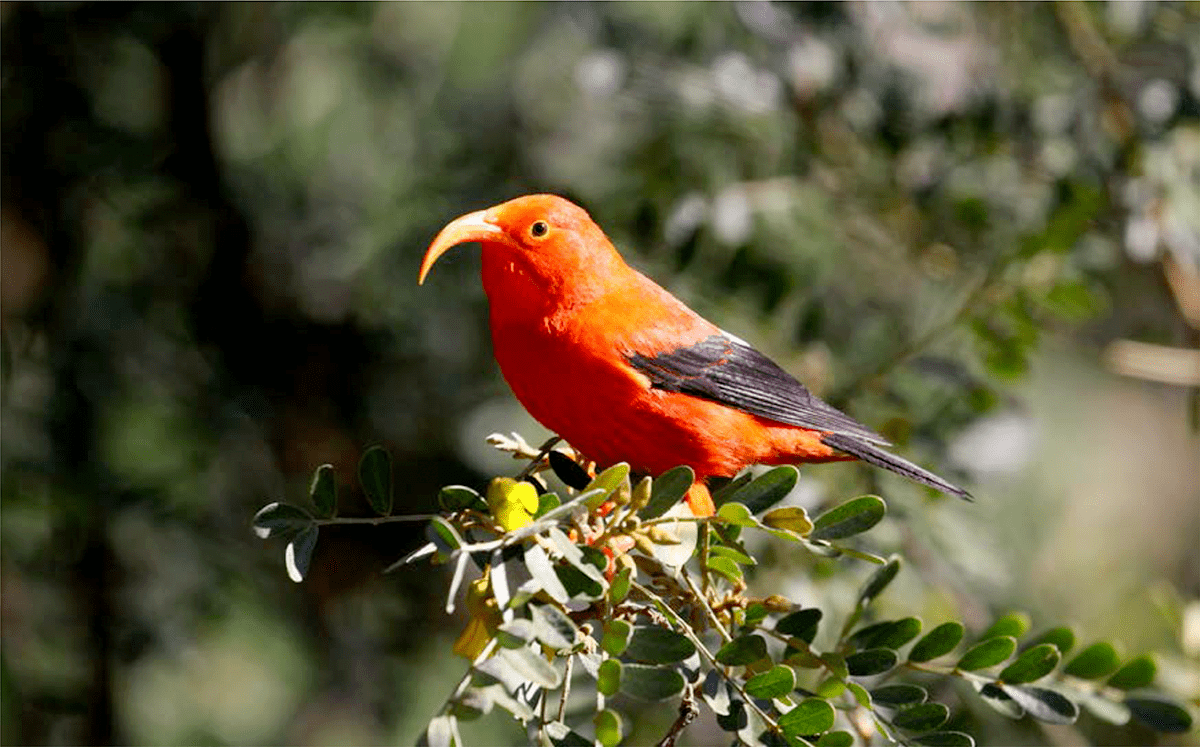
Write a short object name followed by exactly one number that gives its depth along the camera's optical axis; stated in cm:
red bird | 534
